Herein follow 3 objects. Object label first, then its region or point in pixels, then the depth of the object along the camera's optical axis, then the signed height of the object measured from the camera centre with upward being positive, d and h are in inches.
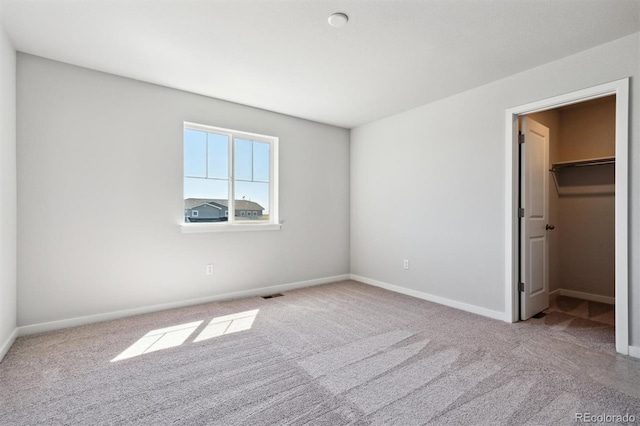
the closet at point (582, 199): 148.9 +6.8
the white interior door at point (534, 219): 123.5 -2.8
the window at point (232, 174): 144.3 +19.4
